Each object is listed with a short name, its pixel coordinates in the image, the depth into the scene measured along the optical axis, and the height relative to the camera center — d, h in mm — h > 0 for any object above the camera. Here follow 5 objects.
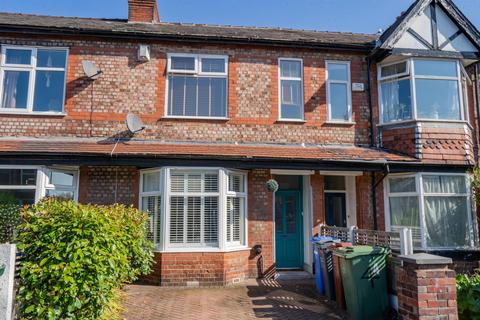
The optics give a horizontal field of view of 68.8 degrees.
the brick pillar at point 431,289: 4379 -1001
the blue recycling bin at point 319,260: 7382 -1089
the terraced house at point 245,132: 8523 +2096
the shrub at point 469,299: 4724 -1231
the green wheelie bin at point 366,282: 5617 -1164
